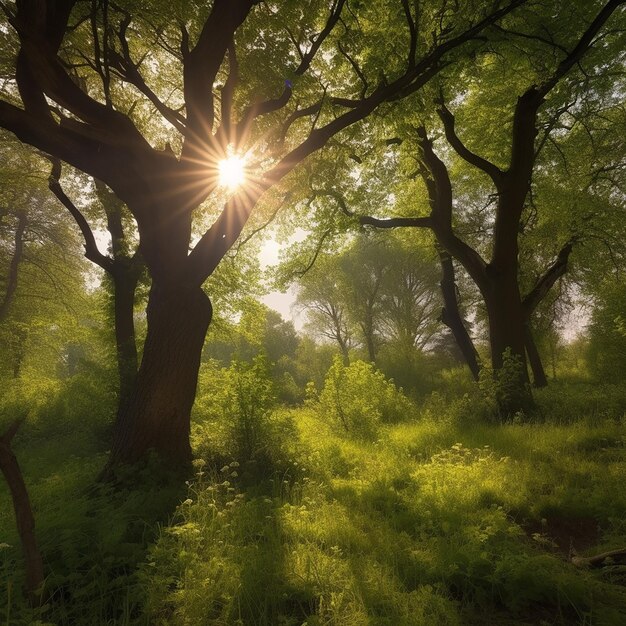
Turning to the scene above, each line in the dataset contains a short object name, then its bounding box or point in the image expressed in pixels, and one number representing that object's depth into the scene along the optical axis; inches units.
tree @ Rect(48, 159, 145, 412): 384.8
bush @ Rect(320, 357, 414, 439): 397.5
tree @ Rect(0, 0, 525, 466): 198.1
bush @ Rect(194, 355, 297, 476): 246.2
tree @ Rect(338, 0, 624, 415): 344.8
